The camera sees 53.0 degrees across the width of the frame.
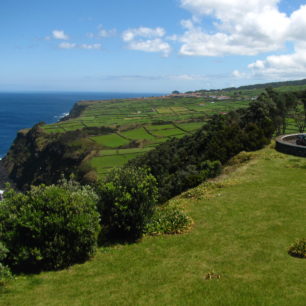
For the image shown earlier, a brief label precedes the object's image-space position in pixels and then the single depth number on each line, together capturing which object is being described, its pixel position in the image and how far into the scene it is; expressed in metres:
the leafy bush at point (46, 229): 14.03
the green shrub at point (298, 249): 13.86
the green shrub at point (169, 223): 18.41
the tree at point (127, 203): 17.27
